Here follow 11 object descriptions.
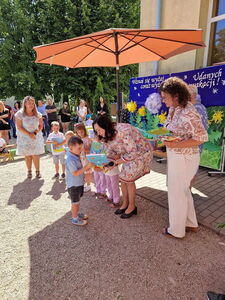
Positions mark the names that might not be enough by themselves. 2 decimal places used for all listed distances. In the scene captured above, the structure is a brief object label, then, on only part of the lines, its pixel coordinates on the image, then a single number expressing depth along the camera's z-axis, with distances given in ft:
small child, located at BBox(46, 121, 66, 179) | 14.71
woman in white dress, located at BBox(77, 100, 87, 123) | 30.38
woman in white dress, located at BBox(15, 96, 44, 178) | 14.42
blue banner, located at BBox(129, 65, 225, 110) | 14.08
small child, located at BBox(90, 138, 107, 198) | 11.71
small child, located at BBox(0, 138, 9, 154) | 19.96
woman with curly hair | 7.25
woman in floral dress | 9.05
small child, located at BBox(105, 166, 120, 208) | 10.82
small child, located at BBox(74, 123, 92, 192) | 11.78
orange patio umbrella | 9.59
